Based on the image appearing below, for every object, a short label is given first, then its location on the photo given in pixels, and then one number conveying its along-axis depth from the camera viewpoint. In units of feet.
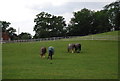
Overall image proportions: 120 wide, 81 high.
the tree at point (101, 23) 355.77
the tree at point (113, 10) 362.00
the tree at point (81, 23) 354.95
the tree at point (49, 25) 340.39
